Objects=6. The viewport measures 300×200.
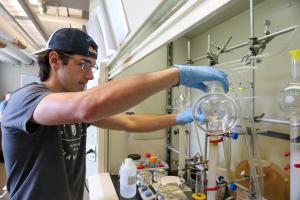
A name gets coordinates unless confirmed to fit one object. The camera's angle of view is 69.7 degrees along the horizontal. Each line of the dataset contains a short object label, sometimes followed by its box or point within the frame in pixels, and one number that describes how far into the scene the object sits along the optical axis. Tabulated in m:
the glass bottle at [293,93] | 0.85
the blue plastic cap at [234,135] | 1.17
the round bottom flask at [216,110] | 0.73
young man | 0.62
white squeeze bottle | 1.58
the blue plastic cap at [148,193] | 1.47
